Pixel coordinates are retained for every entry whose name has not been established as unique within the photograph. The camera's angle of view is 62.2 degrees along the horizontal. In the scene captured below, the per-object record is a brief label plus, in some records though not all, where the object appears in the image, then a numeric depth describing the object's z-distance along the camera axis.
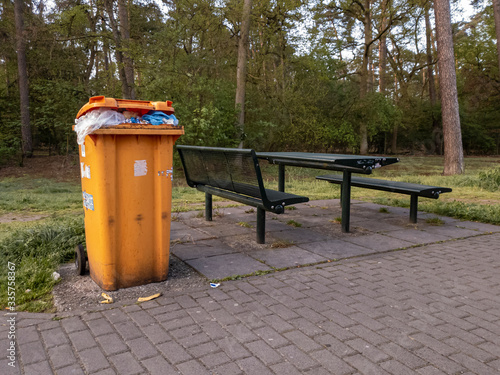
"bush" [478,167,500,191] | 9.82
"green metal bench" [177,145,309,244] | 4.38
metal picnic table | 4.82
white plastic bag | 3.03
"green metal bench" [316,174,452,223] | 5.62
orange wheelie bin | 3.15
